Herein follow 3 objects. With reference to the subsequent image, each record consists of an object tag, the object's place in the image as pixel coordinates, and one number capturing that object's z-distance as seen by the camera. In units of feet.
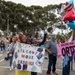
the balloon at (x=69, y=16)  18.41
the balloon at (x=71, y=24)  18.60
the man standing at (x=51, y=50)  22.78
